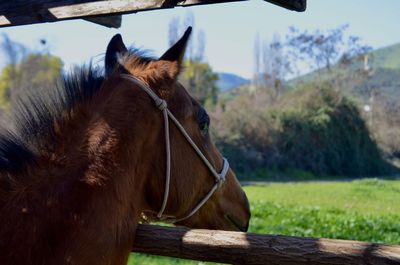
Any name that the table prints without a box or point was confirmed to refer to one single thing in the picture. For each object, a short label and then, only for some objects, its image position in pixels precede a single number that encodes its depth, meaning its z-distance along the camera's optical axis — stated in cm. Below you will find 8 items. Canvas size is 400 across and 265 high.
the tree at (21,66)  2627
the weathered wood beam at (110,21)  289
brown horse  174
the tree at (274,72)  4588
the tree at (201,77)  4762
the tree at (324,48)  4247
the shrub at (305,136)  2998
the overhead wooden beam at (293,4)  214
